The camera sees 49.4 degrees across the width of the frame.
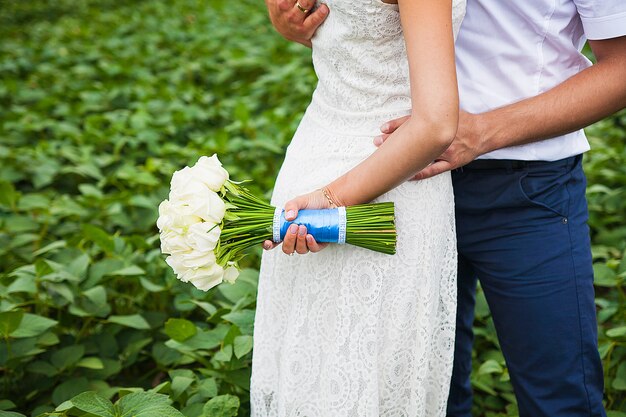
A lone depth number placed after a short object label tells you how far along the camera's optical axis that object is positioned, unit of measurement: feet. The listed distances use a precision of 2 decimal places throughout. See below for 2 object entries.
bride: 5.28
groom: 5.58
